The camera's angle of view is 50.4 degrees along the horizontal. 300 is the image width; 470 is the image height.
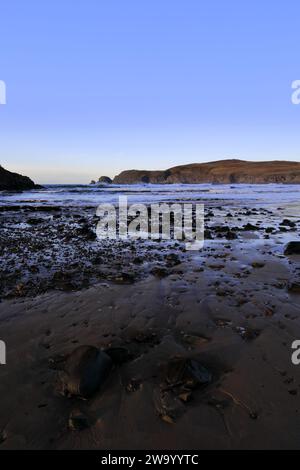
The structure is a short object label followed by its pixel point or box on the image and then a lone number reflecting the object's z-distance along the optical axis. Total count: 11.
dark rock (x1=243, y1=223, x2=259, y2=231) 11.94
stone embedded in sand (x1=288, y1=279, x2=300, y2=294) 5.51
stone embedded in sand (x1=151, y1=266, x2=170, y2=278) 6.54
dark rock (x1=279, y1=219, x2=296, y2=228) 12.72
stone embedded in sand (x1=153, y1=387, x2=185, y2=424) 2.77
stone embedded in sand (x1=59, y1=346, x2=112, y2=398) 3.09
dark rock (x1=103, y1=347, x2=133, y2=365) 3.57
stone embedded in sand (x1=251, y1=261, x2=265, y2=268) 7.04
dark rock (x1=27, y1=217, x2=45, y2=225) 14.28
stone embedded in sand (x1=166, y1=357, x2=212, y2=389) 3.16
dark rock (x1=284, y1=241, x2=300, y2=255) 8.07
